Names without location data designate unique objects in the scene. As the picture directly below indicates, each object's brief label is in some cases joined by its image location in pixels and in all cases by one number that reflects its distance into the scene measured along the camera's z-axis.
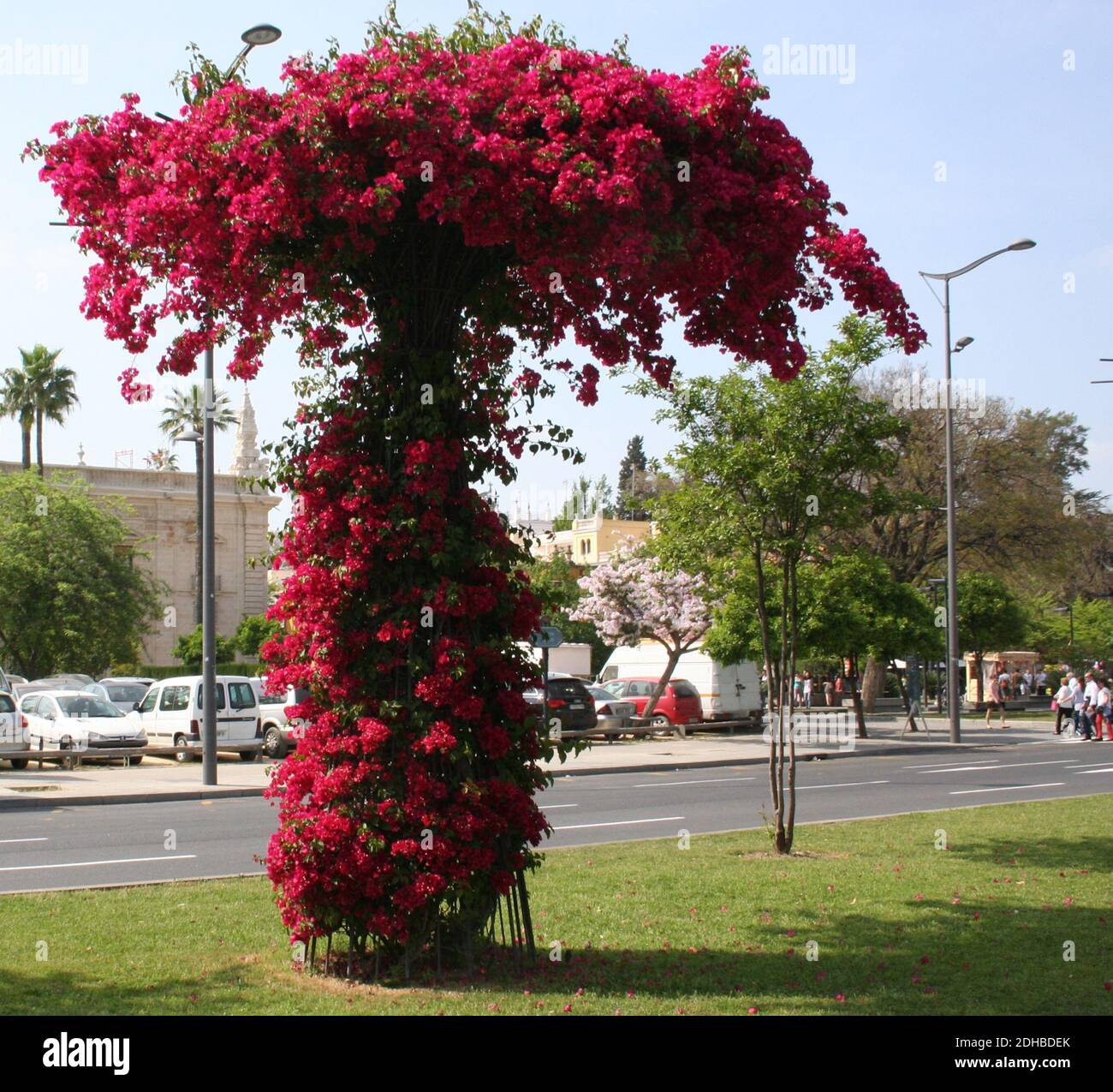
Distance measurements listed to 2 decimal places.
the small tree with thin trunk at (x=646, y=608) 37.88
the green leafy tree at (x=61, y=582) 44.41
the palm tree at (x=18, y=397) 56.75
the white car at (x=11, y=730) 24.62
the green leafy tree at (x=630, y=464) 114.75
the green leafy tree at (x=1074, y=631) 59.72
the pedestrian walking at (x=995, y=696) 41.33
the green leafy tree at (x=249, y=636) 61.41
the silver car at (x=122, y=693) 35.52
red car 36.91
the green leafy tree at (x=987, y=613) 43.19
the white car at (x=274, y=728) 27.58
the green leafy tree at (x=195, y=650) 55.38
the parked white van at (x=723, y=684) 38.62
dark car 32.28
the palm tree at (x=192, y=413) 55.84
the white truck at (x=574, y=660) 55.38
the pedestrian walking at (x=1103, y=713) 33.34
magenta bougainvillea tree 6.63
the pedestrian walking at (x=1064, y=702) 34.94
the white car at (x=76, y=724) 26.44
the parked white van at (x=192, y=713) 27.59
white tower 77.19
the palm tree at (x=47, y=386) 56.66
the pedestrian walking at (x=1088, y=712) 33.63
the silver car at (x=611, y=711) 34.97
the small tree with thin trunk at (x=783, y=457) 12.50
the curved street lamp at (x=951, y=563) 29.88
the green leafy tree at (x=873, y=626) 29.97
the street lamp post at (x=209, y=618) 21.47
